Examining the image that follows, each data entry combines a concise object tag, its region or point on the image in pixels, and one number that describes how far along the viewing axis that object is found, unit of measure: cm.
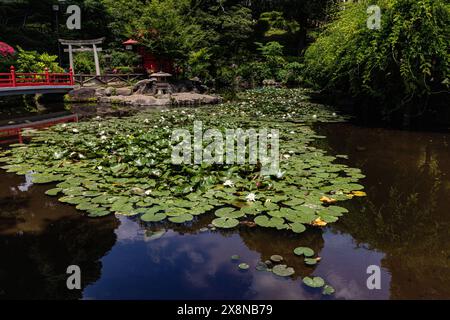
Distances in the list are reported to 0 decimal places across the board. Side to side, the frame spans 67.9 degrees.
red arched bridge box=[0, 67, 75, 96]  1428
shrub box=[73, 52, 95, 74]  2433
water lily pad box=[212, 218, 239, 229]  374
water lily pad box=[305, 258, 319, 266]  310
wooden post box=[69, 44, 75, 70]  2191
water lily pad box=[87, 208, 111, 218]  403
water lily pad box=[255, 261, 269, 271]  305
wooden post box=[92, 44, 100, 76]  2220
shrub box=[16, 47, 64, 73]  1812
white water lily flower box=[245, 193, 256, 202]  421
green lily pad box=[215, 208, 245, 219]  393
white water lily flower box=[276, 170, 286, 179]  490
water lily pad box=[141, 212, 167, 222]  384
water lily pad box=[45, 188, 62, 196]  467
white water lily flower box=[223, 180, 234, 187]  467
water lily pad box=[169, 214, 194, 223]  382
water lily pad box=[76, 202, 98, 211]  418
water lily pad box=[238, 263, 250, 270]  308
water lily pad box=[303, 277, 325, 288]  279
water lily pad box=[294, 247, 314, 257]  322
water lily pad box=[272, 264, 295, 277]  294
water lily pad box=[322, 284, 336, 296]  271
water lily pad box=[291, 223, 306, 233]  358
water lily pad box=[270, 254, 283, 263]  315
